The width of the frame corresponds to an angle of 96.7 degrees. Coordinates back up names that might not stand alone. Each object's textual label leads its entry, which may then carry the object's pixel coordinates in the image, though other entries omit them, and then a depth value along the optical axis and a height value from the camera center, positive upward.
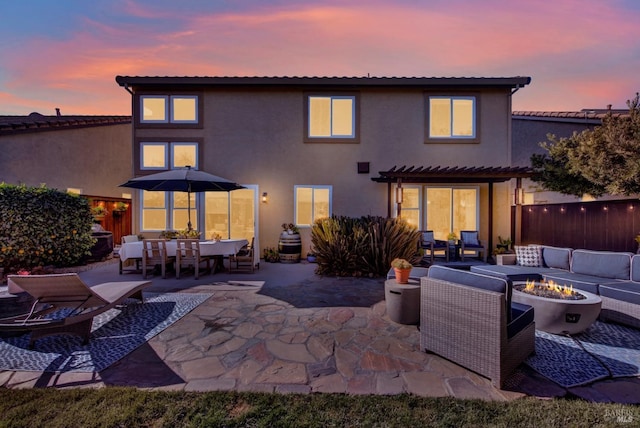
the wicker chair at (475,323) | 2.60 -1.10
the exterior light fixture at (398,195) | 8.85 +0.58
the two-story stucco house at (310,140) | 10.05 +2.59
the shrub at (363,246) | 7.00 -0.81
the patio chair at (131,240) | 7.14 -0.72
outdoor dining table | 6.84 -0.86
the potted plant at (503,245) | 9.30 -1.06
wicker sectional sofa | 4.00 -1.08
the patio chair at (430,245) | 8.89 -0.99
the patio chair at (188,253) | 6.73 -0.95
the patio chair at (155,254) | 6.68 -0.96
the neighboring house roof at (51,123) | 10.63 +4.12
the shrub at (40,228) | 6.82 -0.37
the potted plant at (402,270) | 4.24 -0.85
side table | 4.05 -1.29
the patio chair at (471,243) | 9.00 -0.95
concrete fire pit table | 3.54 -1.26
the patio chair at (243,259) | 7.43 -1.19
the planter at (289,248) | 9.37 -1.14
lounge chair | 3.16 -1.18
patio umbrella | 6.88 +0.80
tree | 4.90 +1.08
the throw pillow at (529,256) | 5.89 -0.89
